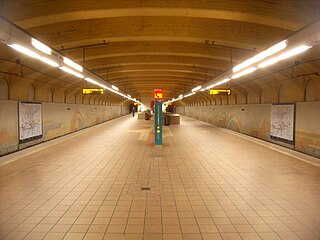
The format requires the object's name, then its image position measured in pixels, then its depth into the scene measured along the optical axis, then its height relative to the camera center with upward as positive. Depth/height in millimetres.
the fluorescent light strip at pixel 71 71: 7752 +1200
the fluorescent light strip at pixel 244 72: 7950 +1267
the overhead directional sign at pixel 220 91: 15383 +1128
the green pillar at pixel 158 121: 12602 -526
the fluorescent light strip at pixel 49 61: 6244 +1196
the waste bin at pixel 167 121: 26325 -1090
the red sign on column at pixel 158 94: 12781 +772
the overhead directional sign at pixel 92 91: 15720 +1091
